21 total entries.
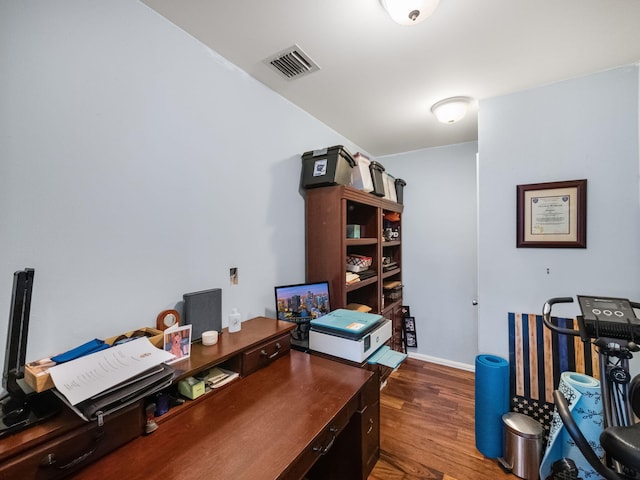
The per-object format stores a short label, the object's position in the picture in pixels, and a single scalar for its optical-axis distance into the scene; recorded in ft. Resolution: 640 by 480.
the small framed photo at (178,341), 3.73
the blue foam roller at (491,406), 5.84
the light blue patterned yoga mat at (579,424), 4.80
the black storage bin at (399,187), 10.53
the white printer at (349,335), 4.92
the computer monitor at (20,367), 2.56
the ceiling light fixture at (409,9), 3.70
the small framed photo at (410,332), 10.85
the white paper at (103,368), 2.55
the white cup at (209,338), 4.32
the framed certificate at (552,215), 5.85
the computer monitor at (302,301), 6.09
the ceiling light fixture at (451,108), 6.81
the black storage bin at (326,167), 6.65
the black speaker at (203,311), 4.40
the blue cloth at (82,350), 2.96
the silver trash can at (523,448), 5.31
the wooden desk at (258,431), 2.61
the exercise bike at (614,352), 3.53
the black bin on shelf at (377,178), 8.26
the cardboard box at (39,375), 2.64
